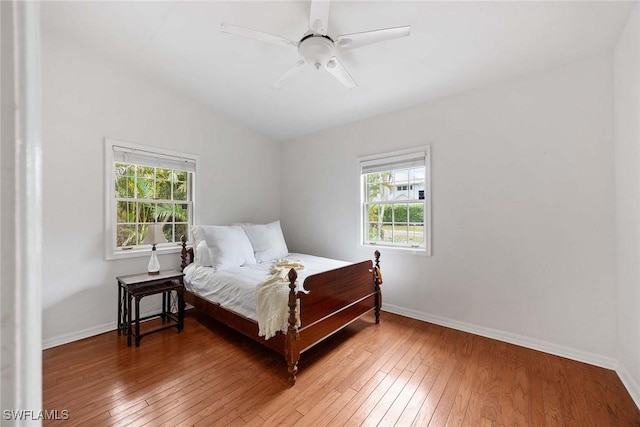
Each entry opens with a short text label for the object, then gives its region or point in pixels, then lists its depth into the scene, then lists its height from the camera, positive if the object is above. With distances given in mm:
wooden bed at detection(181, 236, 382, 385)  2047 -873
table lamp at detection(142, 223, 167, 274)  2846 -267
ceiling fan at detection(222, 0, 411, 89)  1776 +1195
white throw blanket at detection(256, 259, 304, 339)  2088 -722
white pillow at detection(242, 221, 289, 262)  3488 -364
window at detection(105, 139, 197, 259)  2914 +232
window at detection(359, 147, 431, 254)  3188 +177
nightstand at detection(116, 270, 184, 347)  2584 -780
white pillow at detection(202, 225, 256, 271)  2997 -383
